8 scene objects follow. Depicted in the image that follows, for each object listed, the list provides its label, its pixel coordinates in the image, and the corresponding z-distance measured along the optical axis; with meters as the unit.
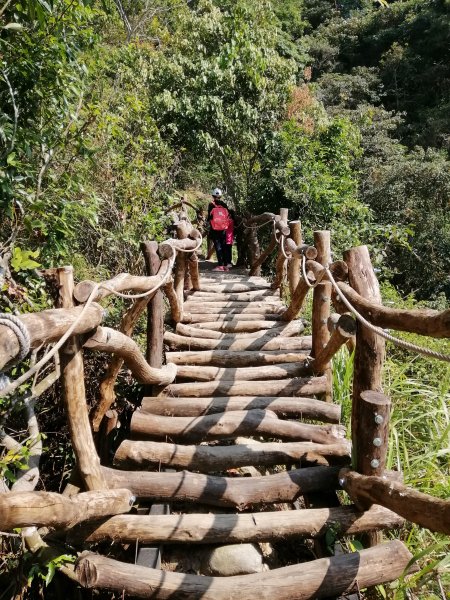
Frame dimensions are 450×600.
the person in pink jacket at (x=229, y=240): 7.69
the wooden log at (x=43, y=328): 1.32
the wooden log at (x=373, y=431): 2.12
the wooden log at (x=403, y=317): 1.67
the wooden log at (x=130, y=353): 2.27
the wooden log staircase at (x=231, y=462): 1.90
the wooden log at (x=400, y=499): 1.62
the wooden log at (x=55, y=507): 1.45
